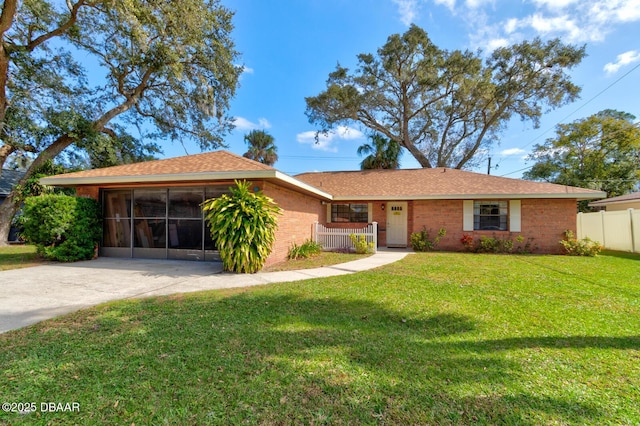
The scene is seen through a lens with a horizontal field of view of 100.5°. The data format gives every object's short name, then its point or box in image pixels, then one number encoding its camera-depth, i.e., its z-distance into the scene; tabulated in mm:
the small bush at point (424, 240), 12164
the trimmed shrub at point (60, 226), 7953
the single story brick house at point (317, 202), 8547
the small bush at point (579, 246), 10500
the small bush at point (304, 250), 9711
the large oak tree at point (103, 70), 12422
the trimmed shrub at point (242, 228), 6949
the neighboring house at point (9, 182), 14672
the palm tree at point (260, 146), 21438
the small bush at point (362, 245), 11023
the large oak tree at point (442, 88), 19000
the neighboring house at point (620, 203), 14977
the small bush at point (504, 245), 11555
